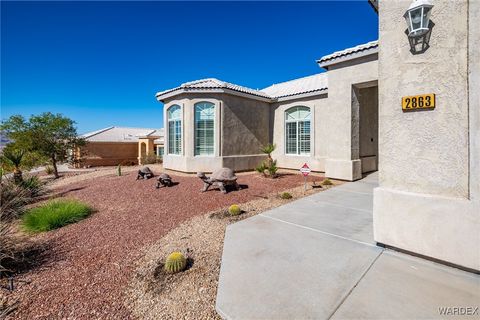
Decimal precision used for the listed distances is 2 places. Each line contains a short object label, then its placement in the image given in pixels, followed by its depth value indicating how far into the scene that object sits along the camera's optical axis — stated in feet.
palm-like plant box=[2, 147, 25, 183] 35.19
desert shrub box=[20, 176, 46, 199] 32.70
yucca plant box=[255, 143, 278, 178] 37.42
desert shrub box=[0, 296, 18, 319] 9.16
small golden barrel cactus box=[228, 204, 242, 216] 19.92
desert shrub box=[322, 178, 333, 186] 32.14
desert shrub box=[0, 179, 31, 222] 21.48
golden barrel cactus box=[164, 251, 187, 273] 11.51
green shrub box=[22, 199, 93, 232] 18.71
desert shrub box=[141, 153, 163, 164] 72.64
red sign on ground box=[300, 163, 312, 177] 27.12
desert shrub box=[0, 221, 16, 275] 12.61
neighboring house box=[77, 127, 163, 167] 81.07
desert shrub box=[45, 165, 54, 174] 58.23
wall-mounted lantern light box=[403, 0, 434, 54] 10.64
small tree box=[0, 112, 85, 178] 46.68
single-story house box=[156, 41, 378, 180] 34.09
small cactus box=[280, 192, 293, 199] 25.20
